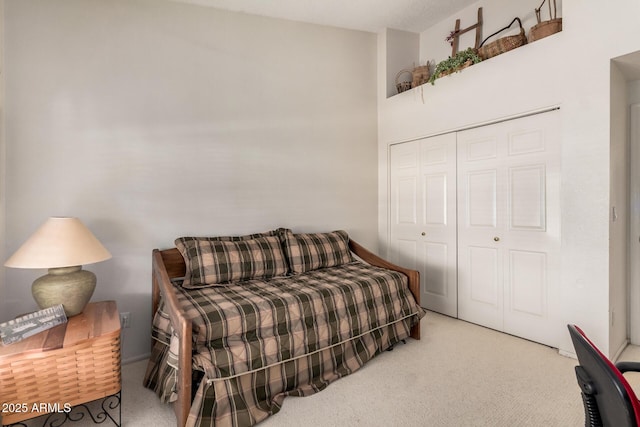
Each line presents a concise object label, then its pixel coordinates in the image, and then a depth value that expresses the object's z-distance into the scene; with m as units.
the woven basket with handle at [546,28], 2.50
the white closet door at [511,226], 2.57
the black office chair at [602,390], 0.65
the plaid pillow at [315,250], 2.86
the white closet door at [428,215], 3.25
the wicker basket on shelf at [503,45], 2.73
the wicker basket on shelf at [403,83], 3.58
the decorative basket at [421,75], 3.44
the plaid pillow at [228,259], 2.40
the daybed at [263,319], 1.68
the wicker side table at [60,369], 1.47
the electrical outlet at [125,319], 2.43
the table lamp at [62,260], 1.72
